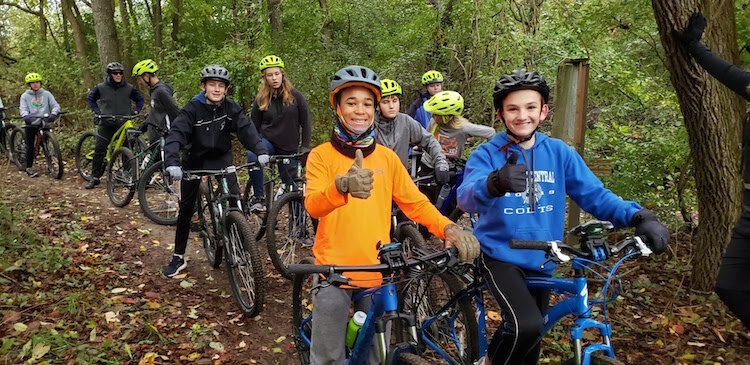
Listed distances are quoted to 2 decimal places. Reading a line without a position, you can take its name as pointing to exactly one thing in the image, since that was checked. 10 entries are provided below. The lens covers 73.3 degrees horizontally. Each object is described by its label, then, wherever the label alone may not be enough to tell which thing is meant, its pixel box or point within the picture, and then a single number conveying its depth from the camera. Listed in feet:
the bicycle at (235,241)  16.47
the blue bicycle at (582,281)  8.47
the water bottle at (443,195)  21.57
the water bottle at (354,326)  9.76
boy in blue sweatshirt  9.73
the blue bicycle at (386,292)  8.37
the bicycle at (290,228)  19.60
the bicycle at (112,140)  30.83
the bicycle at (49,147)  35.70
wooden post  16.26
